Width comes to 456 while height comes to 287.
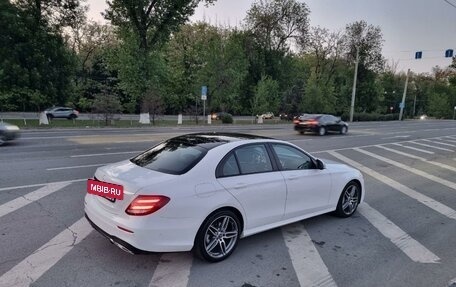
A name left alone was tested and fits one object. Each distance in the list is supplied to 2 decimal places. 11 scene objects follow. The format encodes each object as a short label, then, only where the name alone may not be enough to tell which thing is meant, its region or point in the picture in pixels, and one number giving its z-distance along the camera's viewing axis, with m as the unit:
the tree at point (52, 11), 27.19
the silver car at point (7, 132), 13.25
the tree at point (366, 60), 57.56
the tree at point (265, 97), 37.00
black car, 22.56
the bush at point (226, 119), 35.34
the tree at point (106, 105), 25.73
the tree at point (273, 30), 48.22
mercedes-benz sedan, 3.56
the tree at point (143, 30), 30.42
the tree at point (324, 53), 54.62
